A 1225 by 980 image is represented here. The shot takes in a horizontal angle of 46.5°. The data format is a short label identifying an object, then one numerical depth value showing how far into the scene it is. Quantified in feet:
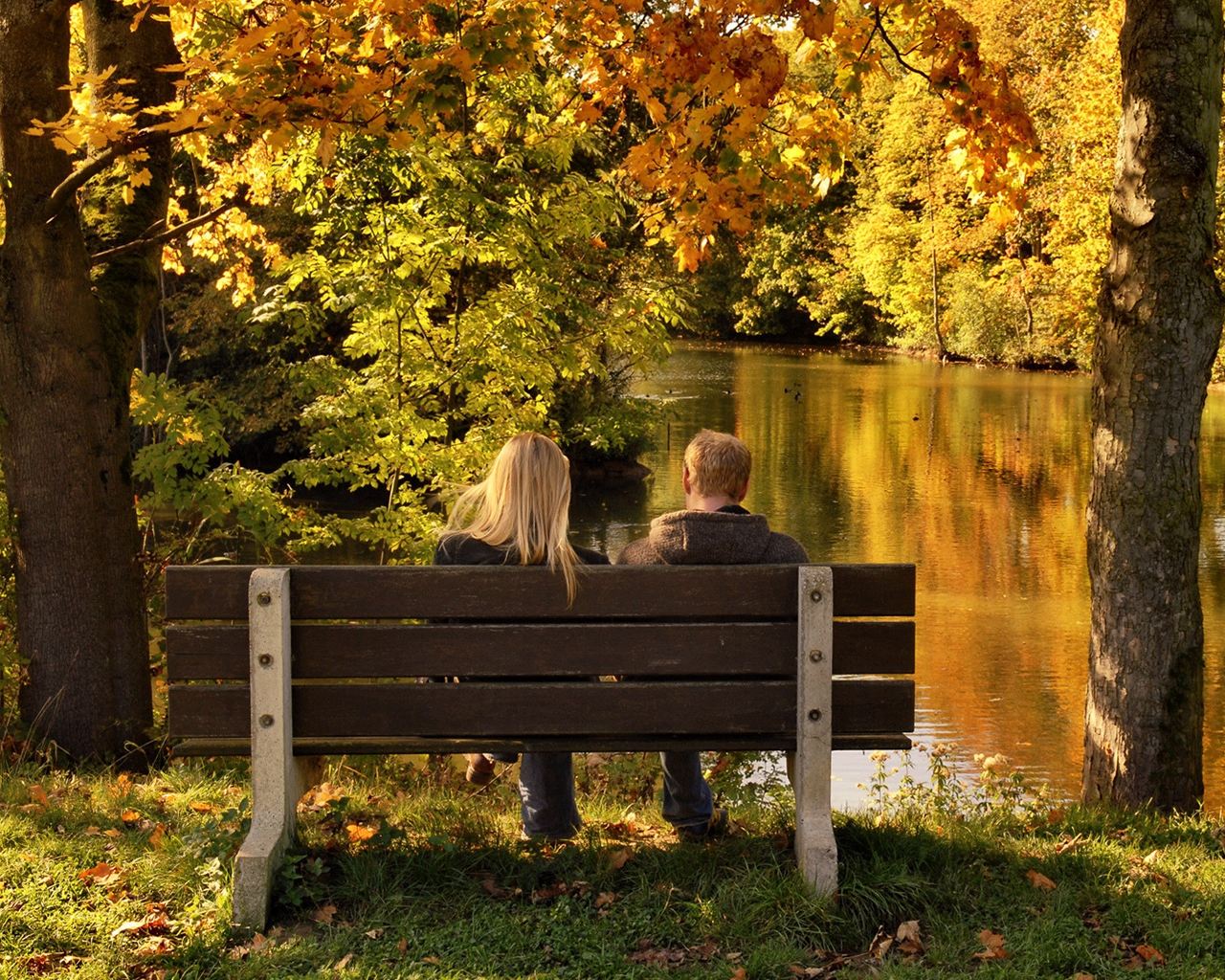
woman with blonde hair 14.15
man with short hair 14.67
